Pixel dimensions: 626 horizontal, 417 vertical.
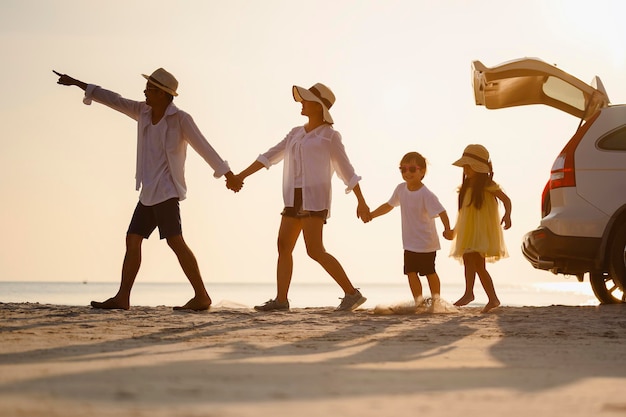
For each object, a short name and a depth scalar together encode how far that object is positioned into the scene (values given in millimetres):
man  9773
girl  11070
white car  10188
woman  10328
